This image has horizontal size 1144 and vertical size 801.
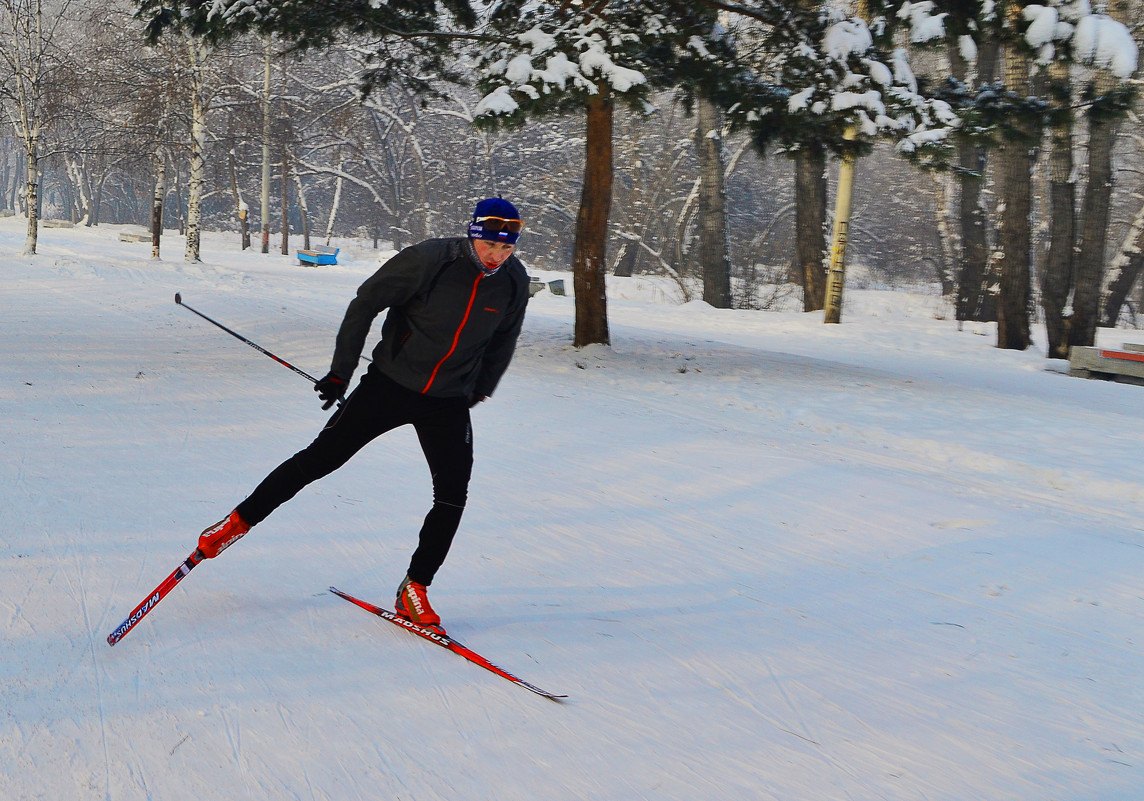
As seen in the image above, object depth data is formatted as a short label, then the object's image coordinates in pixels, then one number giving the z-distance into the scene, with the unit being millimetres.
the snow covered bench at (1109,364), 13898
